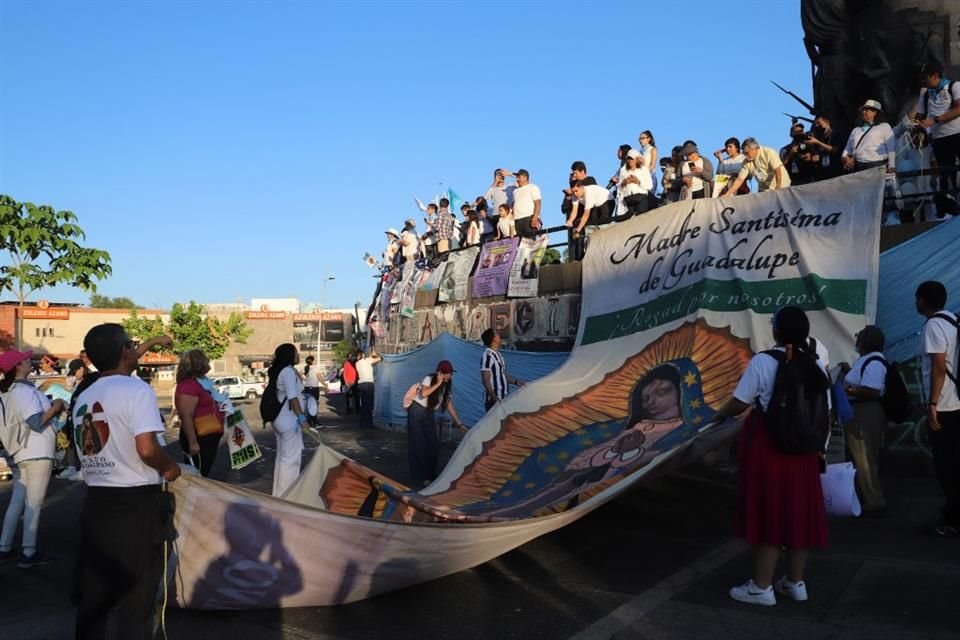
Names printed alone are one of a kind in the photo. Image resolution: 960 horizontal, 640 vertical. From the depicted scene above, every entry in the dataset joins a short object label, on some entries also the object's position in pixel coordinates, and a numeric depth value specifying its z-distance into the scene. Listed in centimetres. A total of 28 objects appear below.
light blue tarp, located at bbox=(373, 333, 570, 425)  1280
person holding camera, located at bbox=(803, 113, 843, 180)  1122
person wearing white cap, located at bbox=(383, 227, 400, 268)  2212
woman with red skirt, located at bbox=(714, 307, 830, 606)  481
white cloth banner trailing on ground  497
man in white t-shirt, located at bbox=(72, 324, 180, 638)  403
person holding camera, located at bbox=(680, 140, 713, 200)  1205
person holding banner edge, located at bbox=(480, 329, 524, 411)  952
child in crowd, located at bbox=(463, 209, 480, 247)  1673
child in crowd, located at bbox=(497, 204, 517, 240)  1514
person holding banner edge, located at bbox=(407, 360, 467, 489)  963
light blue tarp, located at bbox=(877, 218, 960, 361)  814
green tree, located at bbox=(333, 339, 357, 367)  6923
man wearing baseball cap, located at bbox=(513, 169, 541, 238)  1472
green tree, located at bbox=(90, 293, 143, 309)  11938
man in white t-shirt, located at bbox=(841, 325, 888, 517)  701
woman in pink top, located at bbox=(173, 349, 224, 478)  782
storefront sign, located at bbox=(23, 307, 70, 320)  6144
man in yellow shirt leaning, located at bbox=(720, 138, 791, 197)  1072
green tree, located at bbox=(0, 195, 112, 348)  2142
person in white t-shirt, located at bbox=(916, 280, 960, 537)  614
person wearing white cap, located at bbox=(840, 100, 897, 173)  1000
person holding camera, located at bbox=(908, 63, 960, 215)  957
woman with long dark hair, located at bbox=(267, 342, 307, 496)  824
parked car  4197
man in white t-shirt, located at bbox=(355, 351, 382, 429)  1900
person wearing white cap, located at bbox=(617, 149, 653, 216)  1280
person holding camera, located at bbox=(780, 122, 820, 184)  1145
